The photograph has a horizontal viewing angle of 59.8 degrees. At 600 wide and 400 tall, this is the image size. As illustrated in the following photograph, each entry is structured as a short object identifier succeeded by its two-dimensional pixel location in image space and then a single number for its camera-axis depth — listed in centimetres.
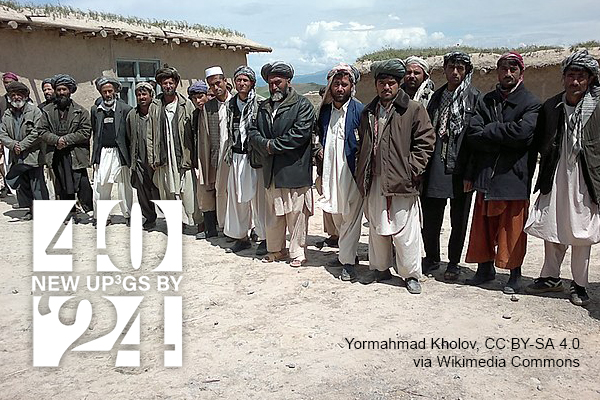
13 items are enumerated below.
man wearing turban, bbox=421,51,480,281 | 418
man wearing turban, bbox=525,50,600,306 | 362
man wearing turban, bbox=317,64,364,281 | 455
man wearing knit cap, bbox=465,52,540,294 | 388
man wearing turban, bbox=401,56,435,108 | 476
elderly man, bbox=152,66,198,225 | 595
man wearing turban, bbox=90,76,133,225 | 639
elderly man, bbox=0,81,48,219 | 701
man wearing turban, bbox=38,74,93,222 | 670
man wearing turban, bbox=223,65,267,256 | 531
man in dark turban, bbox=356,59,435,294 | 412
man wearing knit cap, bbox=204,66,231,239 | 560
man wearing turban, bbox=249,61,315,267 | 480
